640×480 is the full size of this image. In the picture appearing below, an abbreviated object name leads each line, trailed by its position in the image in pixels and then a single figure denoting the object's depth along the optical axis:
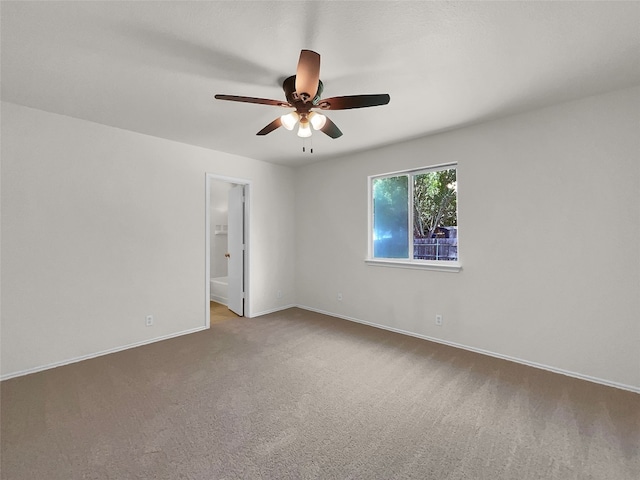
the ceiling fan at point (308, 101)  1.71
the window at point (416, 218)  3.61
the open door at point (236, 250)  4.76
